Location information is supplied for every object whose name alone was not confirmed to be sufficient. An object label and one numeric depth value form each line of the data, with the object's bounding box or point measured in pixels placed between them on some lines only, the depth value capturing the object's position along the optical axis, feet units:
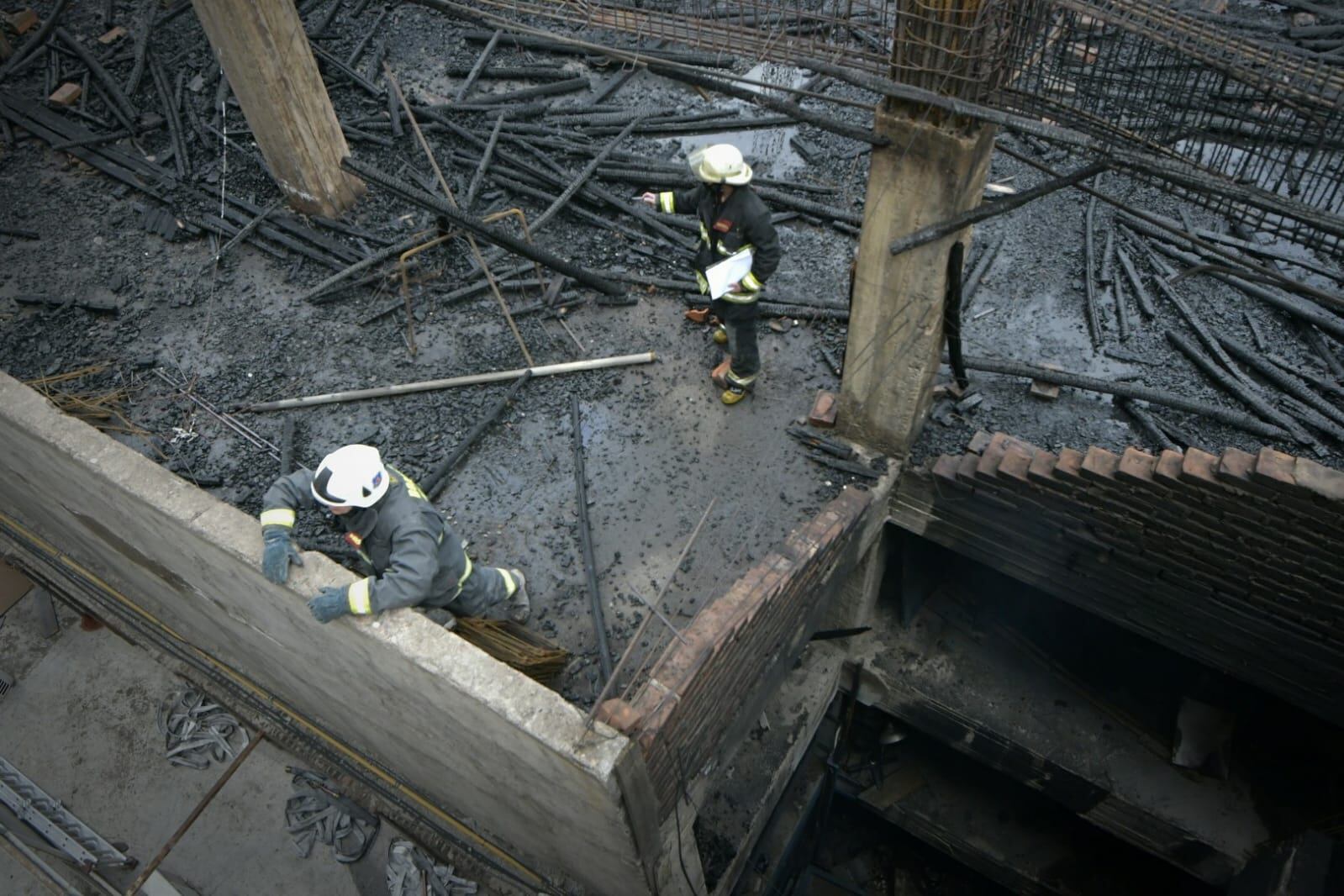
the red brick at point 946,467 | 24.06
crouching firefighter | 18.01
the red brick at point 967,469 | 23.75
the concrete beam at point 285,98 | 27.40
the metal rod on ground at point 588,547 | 21.24
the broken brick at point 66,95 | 36.68
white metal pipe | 26.63
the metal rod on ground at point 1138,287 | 27.48
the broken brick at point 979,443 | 24.26
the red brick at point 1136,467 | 21.24
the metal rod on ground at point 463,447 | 24.61
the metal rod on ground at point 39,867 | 27.35
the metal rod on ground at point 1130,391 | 24.53
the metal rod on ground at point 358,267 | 29.48
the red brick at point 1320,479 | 18.74
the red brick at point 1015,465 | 22.91
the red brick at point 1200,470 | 20.40
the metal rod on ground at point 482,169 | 31.50
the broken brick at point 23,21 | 40.09
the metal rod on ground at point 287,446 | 25.07
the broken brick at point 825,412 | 24.82
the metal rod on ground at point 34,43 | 38.47
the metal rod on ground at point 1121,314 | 27.09
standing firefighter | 21.44
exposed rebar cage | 15.15
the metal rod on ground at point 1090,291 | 27.25
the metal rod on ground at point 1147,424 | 24.64
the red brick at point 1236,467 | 19.88
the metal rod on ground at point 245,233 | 31.14
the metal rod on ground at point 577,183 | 30.76
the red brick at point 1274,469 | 19.17
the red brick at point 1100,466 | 21.72
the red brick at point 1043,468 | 22.67
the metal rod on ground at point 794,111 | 18.20
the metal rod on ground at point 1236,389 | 24.40
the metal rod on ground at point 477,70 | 35.84
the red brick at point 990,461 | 23.23
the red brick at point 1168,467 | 20.81
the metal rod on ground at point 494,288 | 27.30
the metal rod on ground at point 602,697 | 14.65
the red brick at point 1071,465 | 22.22
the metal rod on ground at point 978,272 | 28.50
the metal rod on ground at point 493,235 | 27.20
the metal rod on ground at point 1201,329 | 25.82
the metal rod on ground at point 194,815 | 27.66
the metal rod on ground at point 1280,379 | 24.66
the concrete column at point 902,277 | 17.89
